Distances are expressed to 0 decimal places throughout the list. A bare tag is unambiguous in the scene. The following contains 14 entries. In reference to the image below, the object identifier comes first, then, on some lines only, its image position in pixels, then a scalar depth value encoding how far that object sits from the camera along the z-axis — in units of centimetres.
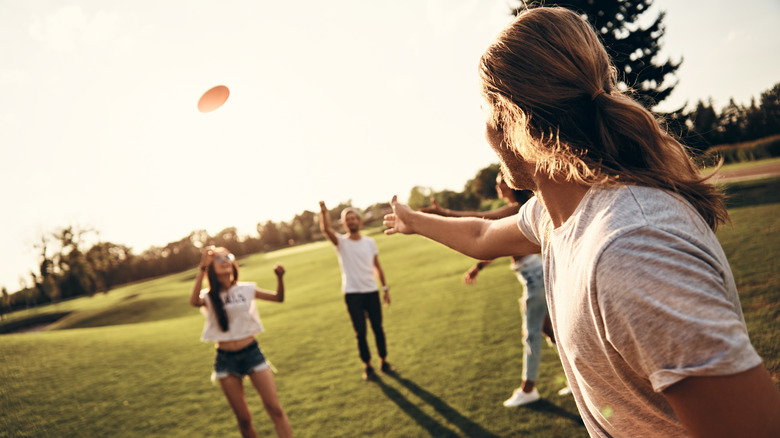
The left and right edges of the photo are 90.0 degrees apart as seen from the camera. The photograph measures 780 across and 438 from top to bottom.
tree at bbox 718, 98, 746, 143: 4538
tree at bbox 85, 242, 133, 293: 5059
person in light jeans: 479
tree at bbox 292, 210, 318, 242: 7545
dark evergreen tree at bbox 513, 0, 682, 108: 2053
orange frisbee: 395
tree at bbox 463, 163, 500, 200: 5234
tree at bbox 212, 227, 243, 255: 7461
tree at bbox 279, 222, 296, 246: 7969
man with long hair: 77
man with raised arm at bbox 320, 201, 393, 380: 701
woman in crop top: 461
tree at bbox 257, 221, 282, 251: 8000
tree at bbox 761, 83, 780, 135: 4072
